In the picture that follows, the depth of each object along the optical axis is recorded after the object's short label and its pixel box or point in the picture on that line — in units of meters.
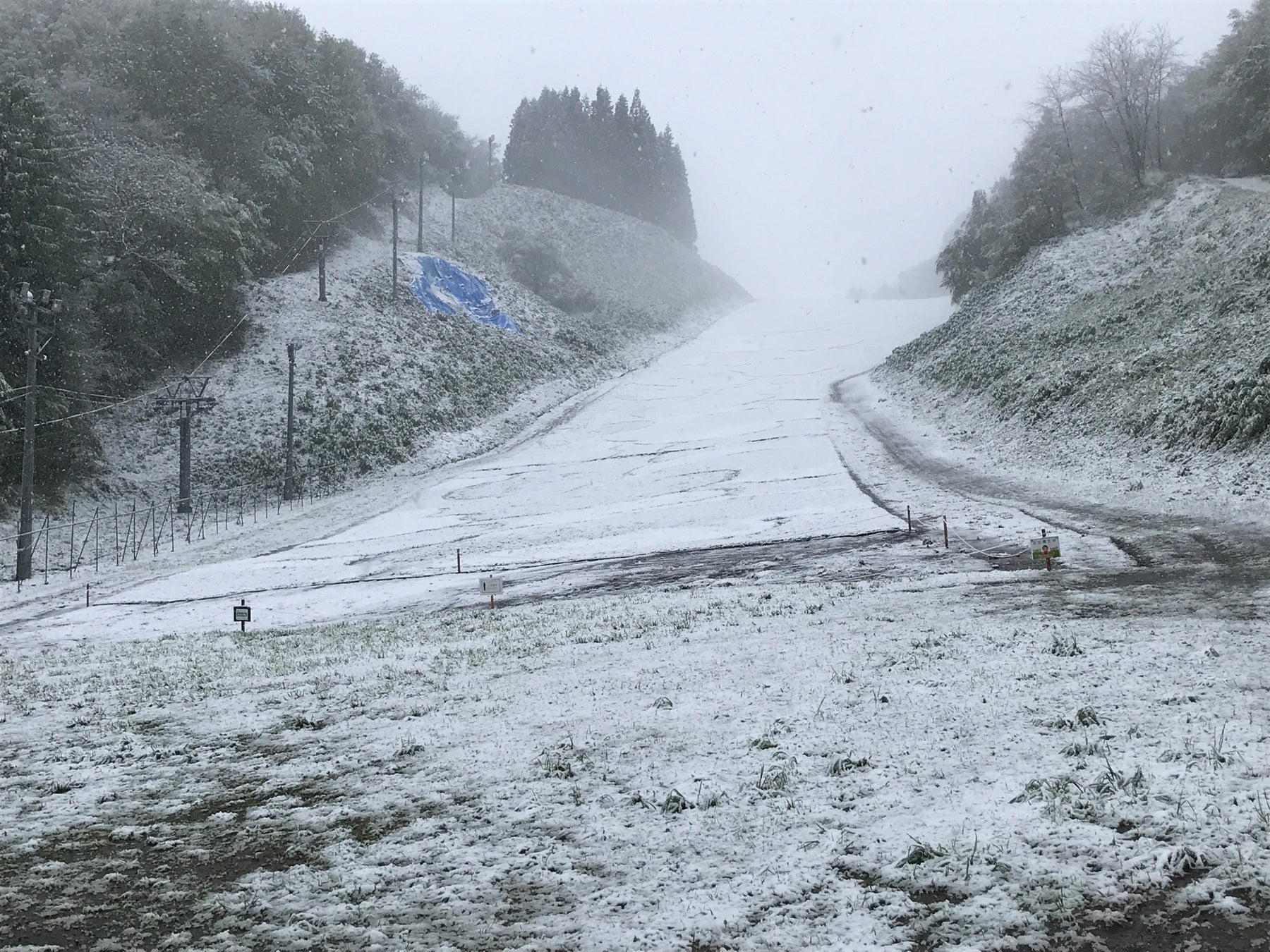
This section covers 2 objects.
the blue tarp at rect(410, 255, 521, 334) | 60.16
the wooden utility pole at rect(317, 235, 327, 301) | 50.12
